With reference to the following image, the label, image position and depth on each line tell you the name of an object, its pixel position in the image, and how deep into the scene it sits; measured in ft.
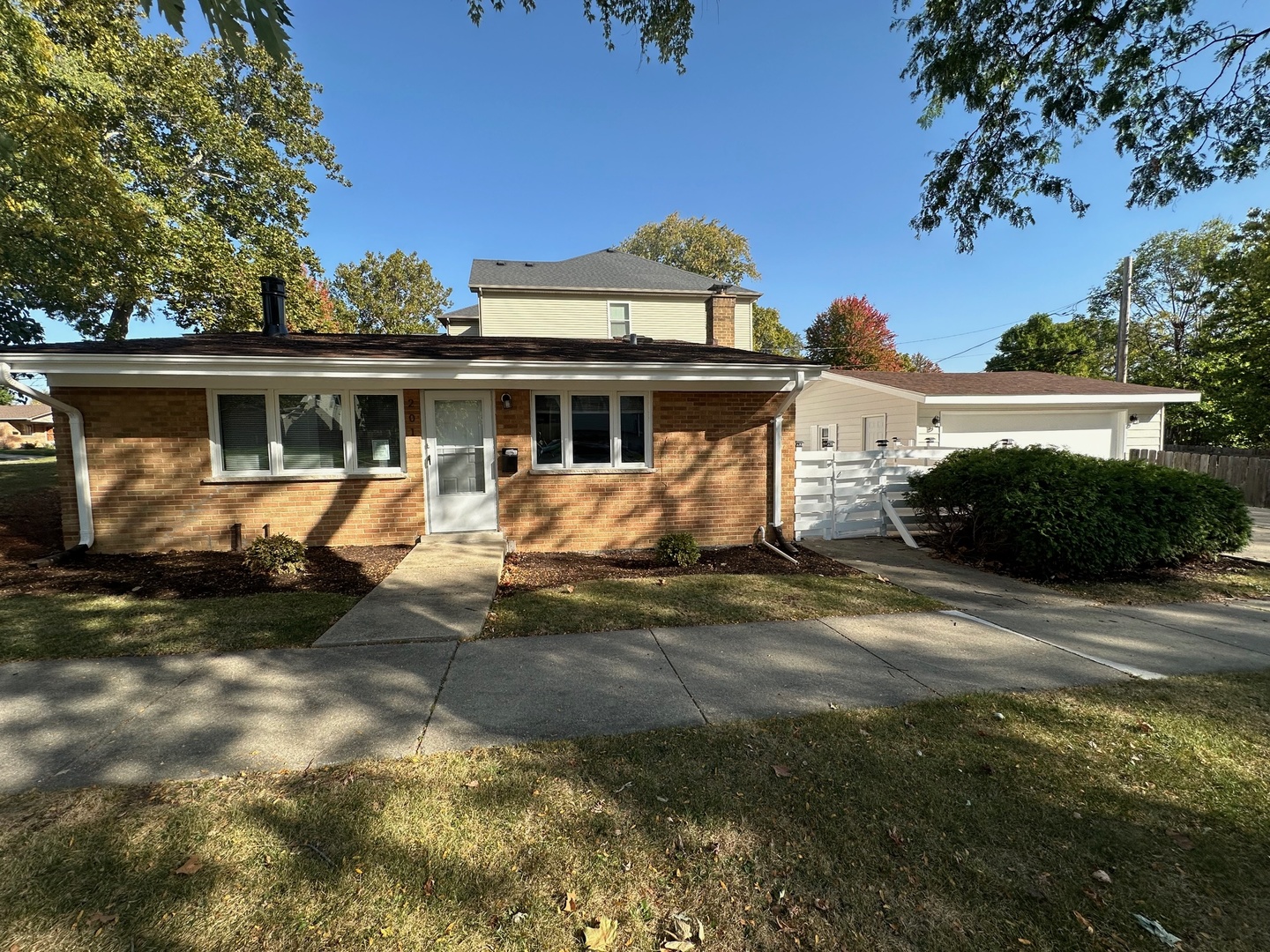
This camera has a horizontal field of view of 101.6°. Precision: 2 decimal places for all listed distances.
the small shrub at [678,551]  22.11
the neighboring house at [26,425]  144.15
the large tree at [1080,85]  18.20
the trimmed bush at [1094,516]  19.72
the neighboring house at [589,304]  61.87
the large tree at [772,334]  119.55
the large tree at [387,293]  101.96
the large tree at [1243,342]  55.01
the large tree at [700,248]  111.34
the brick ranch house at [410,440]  21.29
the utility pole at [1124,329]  54.24
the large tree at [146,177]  32.53
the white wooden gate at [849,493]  28.04
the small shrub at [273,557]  19.61
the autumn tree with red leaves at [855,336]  106.11
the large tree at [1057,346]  90.94
